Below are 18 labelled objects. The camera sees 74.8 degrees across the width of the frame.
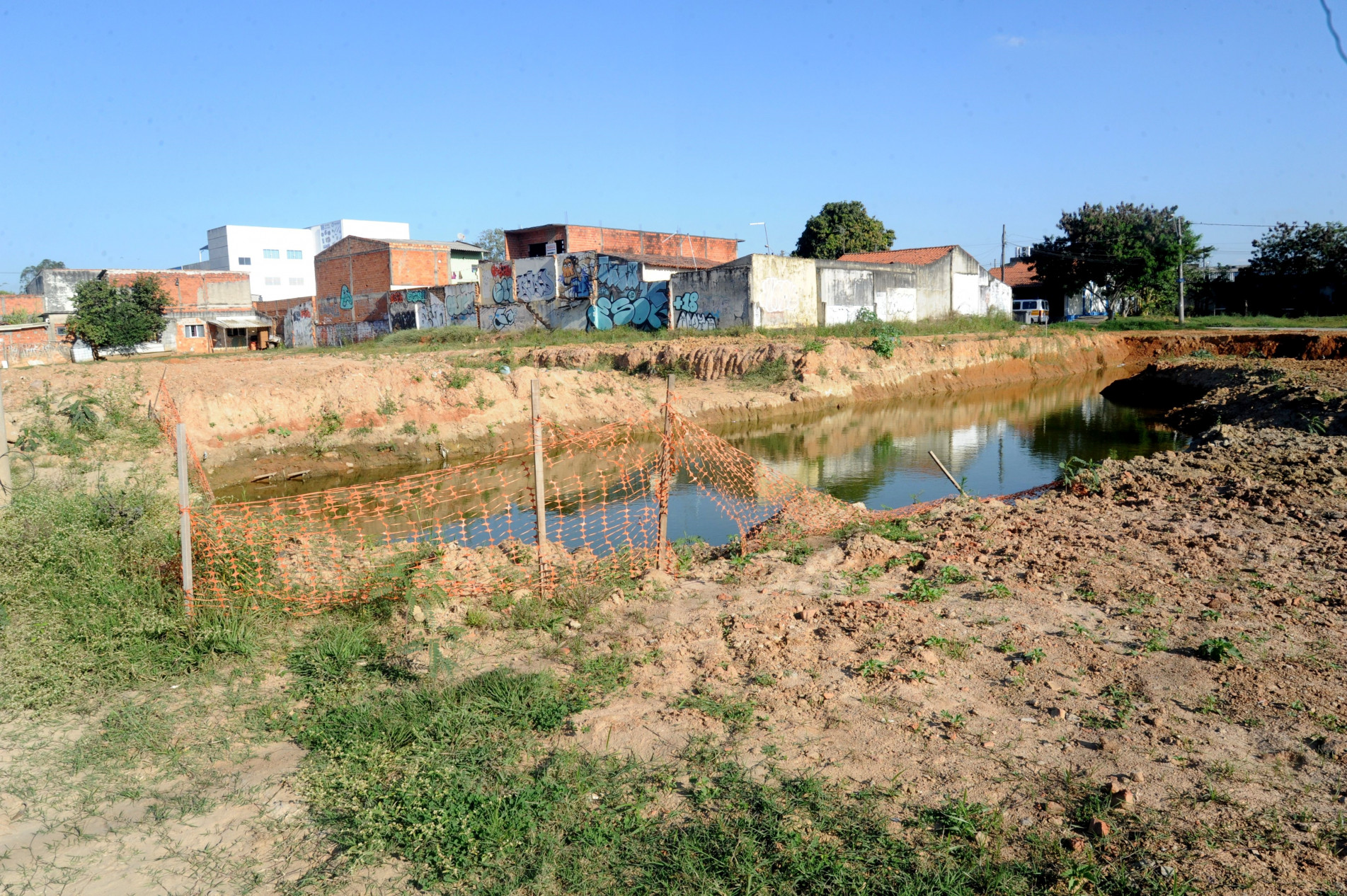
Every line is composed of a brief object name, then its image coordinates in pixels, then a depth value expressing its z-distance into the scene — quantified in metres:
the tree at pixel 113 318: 37.84
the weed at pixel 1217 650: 5.75
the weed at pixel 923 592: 7.18
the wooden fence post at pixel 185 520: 6.29
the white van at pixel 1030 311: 48.56
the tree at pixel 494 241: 88.53
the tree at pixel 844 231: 57.81
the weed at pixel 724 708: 5.15
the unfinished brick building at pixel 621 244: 51.84
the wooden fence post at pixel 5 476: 7.69
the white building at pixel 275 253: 76.44
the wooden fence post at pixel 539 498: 7.02
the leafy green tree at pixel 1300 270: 44.16
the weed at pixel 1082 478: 11.10
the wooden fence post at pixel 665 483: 8.20
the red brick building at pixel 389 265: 48.03
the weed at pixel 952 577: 7.64
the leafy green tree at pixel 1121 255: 45.84
